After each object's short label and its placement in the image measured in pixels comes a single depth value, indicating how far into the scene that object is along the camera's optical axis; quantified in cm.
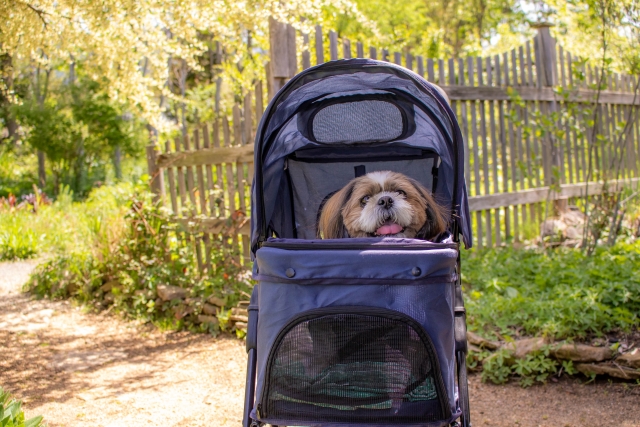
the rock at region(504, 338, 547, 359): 360
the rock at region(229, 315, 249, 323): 486
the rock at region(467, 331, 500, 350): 379
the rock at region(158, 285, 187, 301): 549
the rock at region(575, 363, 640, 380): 333
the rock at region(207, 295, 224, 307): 512
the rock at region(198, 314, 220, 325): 514
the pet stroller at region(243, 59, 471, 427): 200
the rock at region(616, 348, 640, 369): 332
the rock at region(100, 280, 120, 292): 612
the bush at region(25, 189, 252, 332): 539
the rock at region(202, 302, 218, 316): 517
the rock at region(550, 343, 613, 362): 343
